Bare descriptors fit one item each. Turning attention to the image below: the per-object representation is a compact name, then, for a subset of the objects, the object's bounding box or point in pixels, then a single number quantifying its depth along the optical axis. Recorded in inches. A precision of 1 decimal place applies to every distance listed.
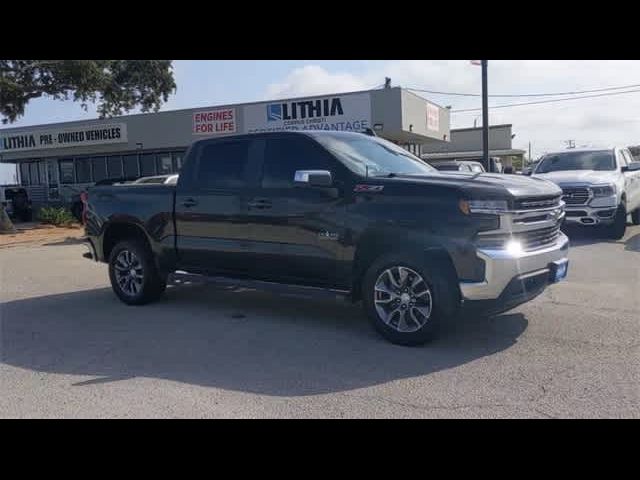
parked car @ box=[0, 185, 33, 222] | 995.9
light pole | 845.7
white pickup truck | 475.5
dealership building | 827.4
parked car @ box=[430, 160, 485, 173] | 635.6
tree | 816.3
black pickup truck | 207.6
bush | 856.3
